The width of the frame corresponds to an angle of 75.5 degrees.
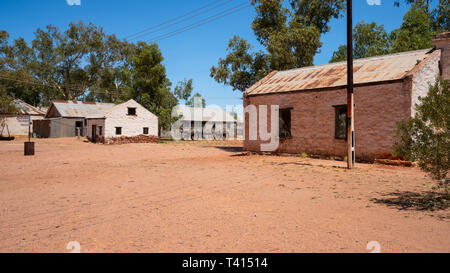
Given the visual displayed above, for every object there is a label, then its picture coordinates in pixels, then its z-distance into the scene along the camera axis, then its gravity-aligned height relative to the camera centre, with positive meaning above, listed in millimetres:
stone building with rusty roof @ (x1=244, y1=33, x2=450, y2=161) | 13461 +1874
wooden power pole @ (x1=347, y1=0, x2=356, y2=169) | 12414 +1225
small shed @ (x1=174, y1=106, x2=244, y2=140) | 46000 +1880
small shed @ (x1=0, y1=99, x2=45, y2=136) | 41500 +2188
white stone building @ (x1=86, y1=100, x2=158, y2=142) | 31656 +1216
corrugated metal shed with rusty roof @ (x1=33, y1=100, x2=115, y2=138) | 39688 +1982
